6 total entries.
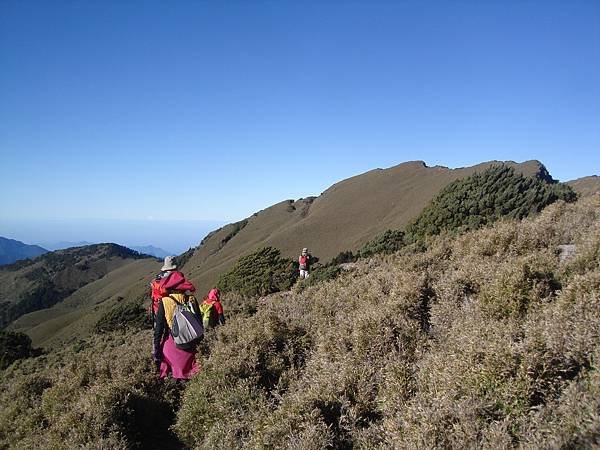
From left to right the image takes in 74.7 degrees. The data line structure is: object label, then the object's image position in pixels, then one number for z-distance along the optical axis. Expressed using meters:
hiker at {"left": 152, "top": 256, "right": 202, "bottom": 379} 5.91
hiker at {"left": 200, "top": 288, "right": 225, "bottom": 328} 9.21
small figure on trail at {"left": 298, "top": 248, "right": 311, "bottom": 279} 18.92
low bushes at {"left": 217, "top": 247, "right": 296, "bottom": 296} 21.47
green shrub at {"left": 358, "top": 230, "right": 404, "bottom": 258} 20.09
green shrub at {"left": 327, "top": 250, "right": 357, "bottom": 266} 22.67
